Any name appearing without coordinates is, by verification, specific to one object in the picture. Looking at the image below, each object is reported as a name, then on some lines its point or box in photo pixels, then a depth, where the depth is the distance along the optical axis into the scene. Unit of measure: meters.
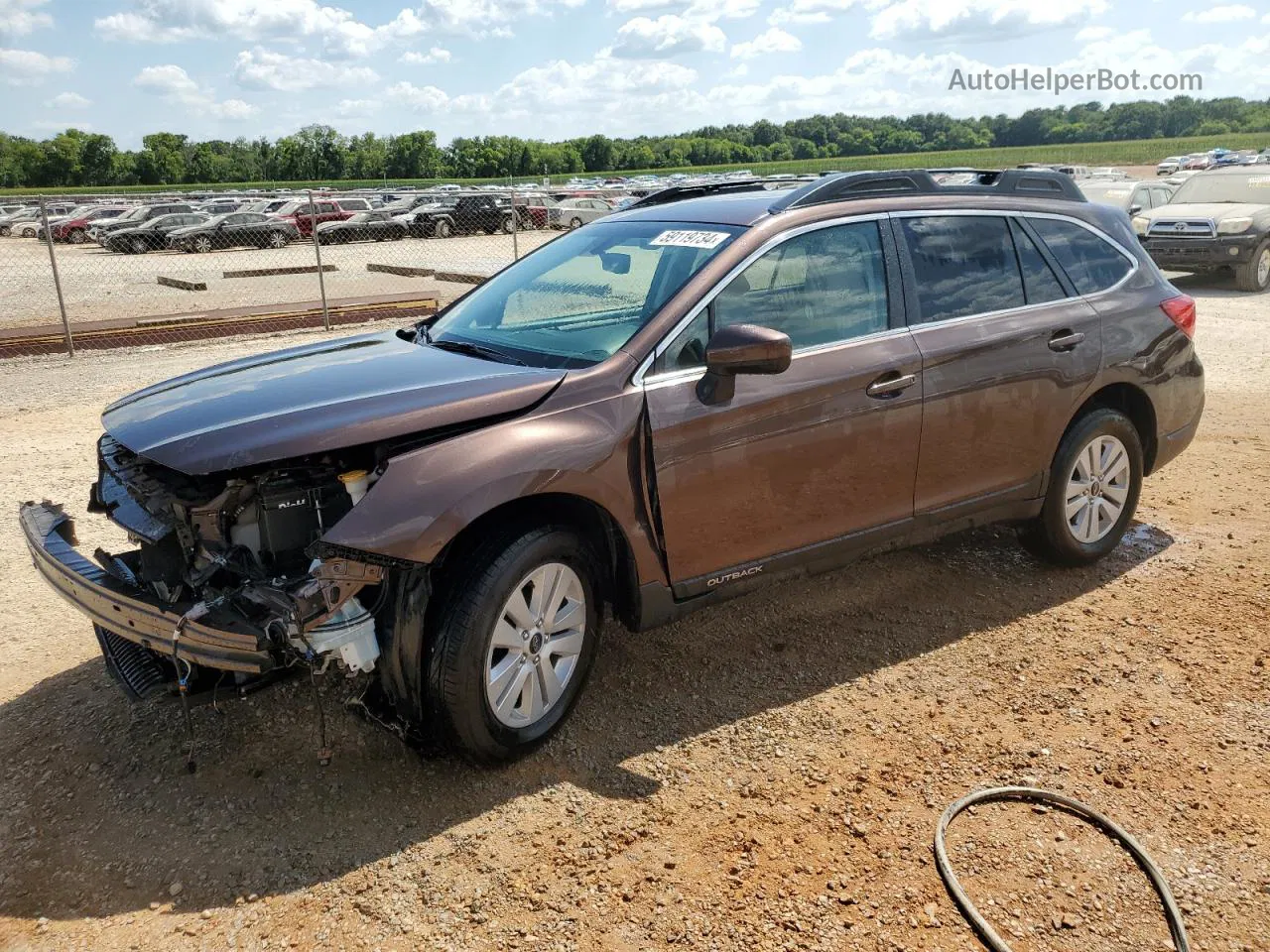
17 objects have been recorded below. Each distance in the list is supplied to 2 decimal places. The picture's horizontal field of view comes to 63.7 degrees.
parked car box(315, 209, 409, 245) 32.06
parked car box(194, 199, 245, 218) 35.04
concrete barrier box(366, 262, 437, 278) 21.45
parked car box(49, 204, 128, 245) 35.47
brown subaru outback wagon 3.16
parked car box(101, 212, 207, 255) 30.33
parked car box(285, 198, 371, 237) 33.97
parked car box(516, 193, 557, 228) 33.50
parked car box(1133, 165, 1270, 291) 16.03
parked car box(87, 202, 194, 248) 33.28
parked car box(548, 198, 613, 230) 33.44
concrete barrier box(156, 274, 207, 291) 20.41
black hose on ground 2.79
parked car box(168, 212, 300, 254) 30.69
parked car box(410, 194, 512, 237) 32.94
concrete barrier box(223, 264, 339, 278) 22.95
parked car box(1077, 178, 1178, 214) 20.30
